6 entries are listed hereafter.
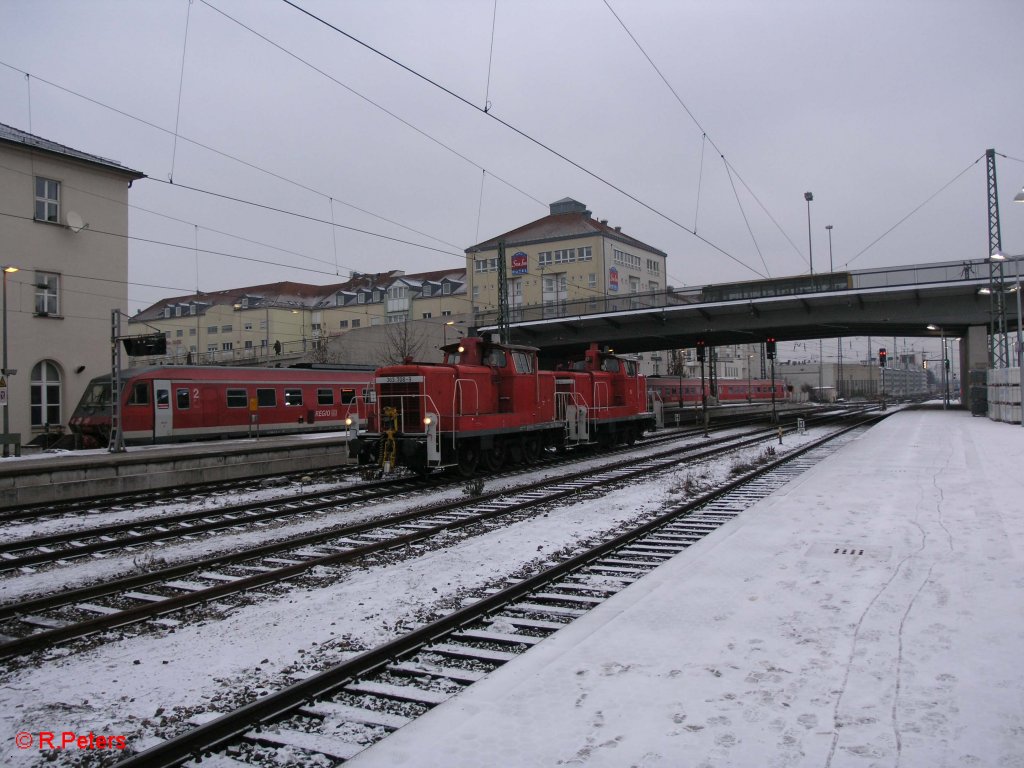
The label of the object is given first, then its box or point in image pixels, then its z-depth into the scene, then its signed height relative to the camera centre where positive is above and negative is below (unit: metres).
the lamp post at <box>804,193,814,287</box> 45.94 +11.18
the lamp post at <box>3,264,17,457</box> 20.32 -0.06
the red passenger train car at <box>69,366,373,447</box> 23.48 -0.14
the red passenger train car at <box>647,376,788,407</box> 52.25 -0.19
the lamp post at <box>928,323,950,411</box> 40.07 +1.70
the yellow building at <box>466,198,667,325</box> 66.31 +12.96
